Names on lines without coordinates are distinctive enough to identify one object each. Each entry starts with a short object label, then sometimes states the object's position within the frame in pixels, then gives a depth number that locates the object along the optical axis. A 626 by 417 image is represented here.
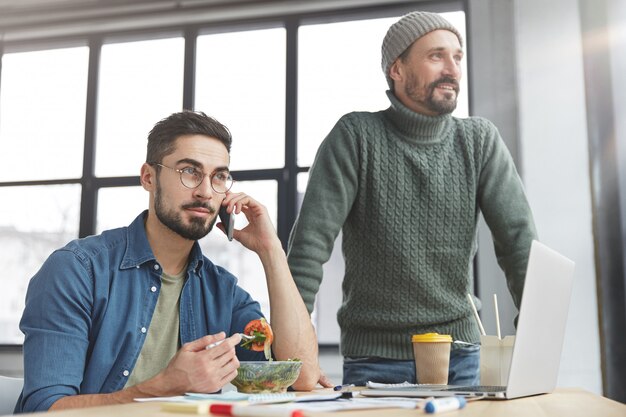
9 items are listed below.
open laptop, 1.00
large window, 3.88
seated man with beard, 1.23
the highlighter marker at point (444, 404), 0.85
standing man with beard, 1.75
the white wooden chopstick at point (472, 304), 1.58
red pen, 0.73
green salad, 1.18
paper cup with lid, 1.43
